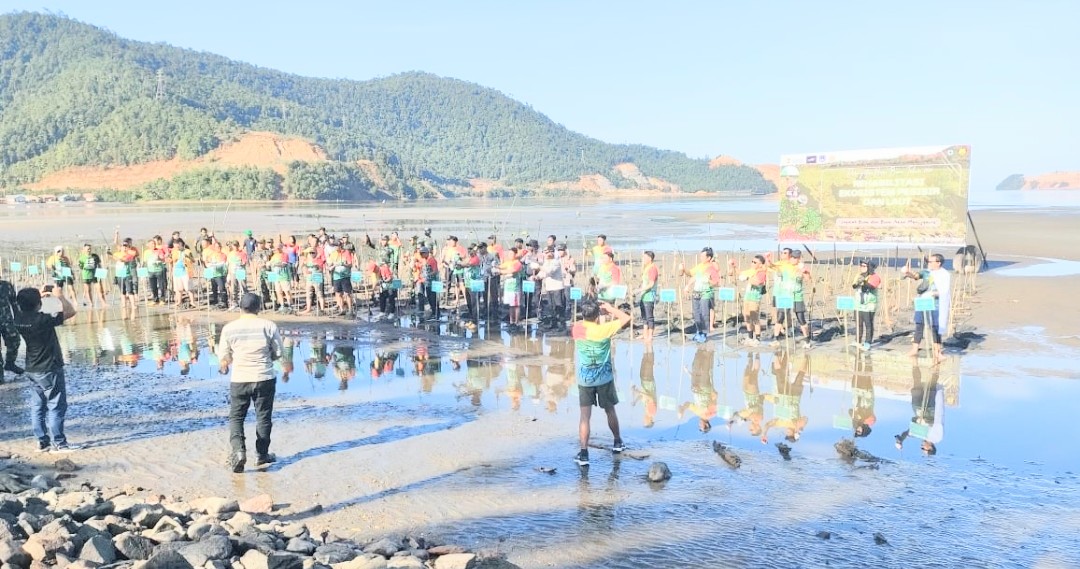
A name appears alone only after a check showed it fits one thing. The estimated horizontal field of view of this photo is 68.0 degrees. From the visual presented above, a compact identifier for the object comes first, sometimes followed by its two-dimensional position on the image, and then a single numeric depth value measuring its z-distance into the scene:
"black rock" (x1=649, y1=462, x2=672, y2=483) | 7.66
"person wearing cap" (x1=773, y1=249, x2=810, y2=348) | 14.10
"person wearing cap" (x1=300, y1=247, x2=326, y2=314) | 18.19
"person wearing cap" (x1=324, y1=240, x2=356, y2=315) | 17.58
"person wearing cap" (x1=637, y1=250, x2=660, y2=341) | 14.59
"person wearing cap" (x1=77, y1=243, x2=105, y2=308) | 18.89
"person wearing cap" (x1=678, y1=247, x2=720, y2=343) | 14.70
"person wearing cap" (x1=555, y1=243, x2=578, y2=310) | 16.39
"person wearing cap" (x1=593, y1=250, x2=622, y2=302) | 14.60
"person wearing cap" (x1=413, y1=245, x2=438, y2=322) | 17.66
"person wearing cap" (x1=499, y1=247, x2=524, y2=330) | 16.55
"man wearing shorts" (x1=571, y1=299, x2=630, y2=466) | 8.22
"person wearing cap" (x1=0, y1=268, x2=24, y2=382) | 8.79
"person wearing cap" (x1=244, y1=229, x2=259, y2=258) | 22.10
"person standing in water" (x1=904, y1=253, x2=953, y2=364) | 12.84
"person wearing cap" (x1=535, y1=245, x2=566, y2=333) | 16.20
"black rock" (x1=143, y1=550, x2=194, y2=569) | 4.70
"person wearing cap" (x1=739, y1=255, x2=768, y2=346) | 14.46
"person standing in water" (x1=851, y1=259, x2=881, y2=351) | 13.38
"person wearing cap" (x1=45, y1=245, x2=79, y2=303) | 18.52
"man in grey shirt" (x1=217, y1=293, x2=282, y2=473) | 7.90
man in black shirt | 8.38
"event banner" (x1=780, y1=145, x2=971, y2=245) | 21.80
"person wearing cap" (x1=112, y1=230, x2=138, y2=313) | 19.23
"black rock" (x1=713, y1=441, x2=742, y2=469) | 8.16
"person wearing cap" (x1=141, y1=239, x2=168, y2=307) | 19.70
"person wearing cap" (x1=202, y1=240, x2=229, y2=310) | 19.11
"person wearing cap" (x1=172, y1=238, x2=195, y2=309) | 18.86
